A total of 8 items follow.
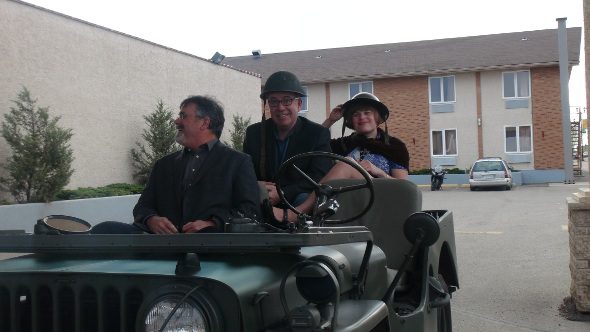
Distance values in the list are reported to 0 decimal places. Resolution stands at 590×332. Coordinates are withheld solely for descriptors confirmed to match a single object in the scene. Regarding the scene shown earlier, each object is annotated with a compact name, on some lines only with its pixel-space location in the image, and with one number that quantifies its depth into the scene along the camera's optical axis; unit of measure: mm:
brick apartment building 37531
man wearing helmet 4746
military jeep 2303
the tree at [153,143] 21422
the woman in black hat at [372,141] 5109
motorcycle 34188
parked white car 31609
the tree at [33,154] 15578
